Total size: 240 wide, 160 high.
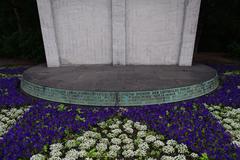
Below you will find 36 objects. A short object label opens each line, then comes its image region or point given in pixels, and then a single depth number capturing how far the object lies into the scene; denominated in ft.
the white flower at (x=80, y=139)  10.45
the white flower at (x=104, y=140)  10.36
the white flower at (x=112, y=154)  9.27
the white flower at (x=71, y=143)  10.02
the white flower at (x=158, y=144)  9.92
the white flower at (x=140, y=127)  11.36
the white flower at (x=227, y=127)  11.46
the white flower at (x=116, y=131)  11.10
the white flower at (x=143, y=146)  9.78
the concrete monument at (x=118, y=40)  18.33
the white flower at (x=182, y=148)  9.45
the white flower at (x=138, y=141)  10.24
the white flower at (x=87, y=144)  9.84
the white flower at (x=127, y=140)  10.33
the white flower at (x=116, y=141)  10.28
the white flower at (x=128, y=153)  9.29
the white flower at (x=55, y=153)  9.35
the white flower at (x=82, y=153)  9.29
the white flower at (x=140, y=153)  9.32
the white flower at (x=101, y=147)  9.69
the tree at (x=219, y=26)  35.44
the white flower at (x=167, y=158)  8.96
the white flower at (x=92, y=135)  10.75
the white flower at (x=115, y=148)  9.70
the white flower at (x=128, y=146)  9.83
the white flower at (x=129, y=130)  11.14
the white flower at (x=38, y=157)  9.07
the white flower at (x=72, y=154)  9.25
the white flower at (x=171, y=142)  10.00
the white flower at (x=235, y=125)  11.59
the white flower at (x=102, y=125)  11.73
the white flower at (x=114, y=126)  11.60
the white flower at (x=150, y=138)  10.31
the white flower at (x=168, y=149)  9.46
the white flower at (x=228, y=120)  12.15
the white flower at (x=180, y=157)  8.99
